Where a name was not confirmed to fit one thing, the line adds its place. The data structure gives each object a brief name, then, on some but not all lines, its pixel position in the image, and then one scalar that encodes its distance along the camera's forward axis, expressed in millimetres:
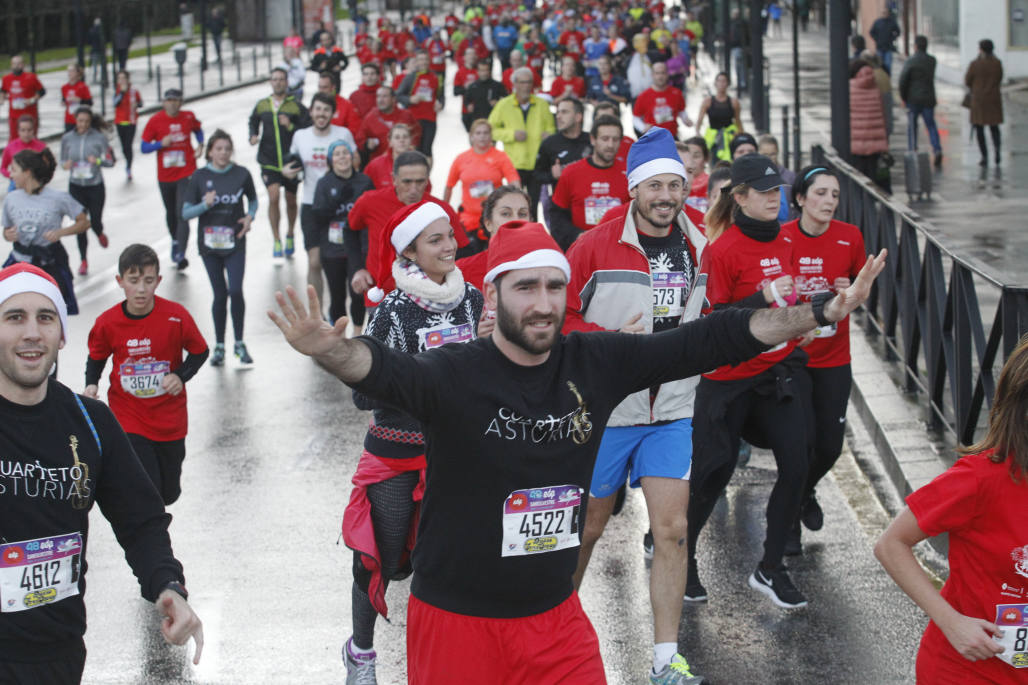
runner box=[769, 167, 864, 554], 7570
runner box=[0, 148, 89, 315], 11570
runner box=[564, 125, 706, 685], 6305
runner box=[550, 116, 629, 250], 10984
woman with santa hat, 6113
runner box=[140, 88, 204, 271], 17625
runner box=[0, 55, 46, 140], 27297
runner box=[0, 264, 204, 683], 4250
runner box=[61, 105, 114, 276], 17594
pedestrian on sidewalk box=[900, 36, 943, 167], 22859
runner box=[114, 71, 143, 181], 25141
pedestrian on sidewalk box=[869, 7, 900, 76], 34562
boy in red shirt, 7691
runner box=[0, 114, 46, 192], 16203
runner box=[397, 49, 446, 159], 22125
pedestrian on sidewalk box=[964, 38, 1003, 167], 22047
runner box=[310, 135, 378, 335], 12469
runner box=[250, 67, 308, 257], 16891
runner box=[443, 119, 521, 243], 13062
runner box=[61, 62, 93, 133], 26438
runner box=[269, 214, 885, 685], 4262
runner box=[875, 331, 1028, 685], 4051
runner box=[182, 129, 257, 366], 12547
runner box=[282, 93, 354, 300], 14891
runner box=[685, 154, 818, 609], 7109
